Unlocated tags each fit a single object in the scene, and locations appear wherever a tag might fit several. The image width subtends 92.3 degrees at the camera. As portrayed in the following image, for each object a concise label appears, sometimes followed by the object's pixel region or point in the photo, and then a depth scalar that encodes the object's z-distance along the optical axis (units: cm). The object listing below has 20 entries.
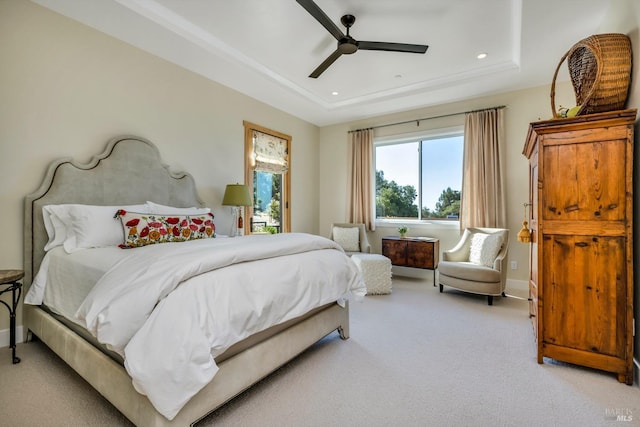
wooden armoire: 192
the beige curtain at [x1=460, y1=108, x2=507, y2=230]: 425
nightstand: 202
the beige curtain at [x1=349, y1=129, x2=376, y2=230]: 535
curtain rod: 431
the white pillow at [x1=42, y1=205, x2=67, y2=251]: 253
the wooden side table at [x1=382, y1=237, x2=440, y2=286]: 440
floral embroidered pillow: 255
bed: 142
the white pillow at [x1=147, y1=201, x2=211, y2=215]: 298
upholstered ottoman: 403
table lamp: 383
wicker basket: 203
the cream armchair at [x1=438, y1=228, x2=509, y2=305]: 355
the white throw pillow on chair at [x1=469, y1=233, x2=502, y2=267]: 373
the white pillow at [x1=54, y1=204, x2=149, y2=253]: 244
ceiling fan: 273
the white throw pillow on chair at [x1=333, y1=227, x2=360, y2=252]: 499
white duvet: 128
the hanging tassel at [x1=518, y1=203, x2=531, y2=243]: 266
